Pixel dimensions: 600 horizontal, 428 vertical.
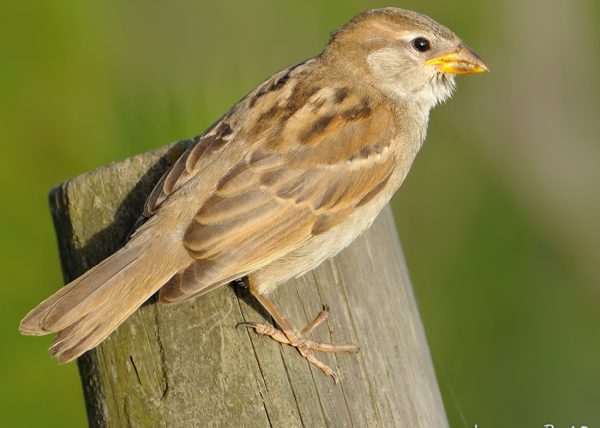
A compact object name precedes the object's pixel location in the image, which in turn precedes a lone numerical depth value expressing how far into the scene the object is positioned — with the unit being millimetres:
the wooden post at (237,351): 6258
